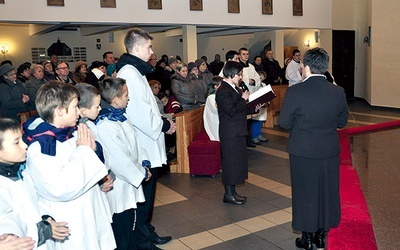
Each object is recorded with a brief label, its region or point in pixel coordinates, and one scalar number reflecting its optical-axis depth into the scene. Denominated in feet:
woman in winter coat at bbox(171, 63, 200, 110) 22.44
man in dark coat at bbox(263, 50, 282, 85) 36.22
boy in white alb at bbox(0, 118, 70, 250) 5.98
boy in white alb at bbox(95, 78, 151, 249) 9.54
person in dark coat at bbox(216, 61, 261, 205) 14.38
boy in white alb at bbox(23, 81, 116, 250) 6.72
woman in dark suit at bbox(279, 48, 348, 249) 10.33
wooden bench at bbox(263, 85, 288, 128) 32.04
